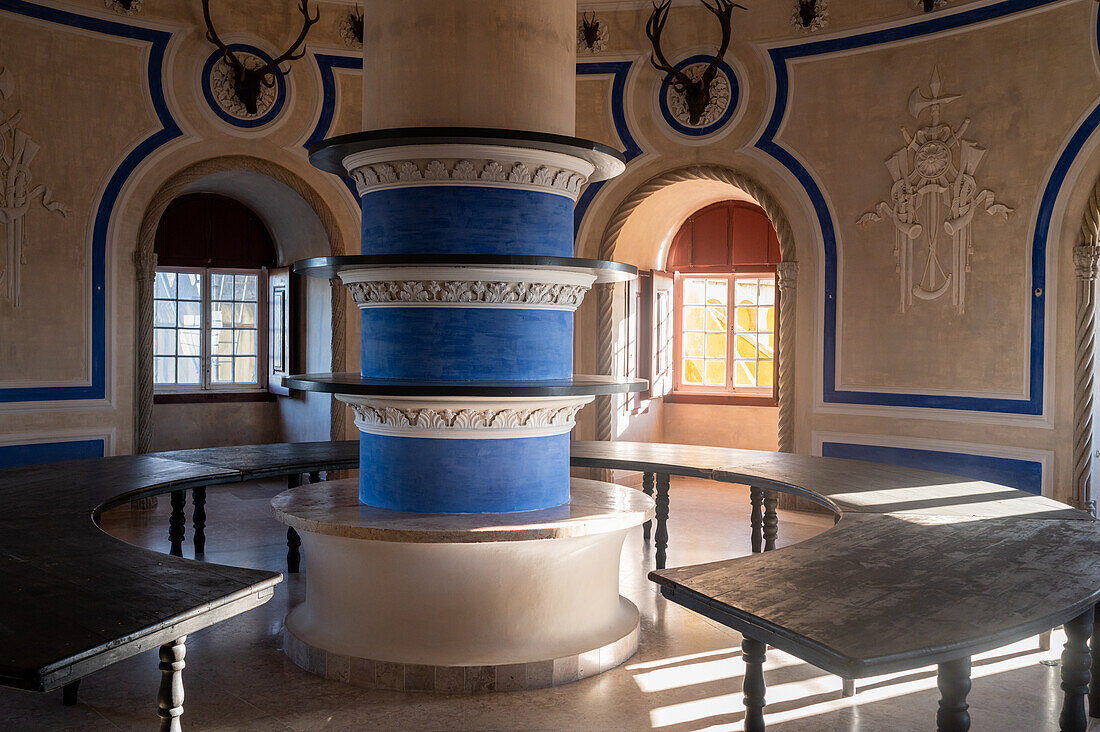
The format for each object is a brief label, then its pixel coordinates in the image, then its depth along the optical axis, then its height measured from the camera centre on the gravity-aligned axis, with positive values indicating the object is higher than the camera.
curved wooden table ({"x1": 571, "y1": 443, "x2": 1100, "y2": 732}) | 2.31 -0.71
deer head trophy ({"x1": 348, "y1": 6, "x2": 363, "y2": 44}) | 7.29 +2.55
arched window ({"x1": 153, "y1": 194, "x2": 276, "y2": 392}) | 8.62 +0.44
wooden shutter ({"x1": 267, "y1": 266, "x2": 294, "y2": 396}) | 8.50 +0.13
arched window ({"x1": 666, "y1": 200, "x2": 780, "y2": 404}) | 8.84 +0.42
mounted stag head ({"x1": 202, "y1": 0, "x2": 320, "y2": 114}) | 6.77 +2.02
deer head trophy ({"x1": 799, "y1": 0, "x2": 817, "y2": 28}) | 6.72 +2.44
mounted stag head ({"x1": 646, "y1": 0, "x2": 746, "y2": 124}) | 6.92 +2.08
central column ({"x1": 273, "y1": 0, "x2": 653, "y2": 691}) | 3.50 -0.15
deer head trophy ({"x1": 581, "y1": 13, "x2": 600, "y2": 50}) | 7.34 +2.51
